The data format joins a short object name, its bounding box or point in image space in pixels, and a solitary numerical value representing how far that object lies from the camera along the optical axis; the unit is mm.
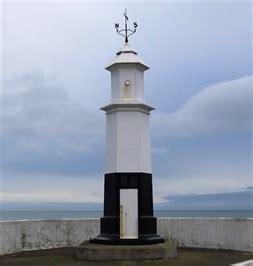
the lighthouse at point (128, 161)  11891
